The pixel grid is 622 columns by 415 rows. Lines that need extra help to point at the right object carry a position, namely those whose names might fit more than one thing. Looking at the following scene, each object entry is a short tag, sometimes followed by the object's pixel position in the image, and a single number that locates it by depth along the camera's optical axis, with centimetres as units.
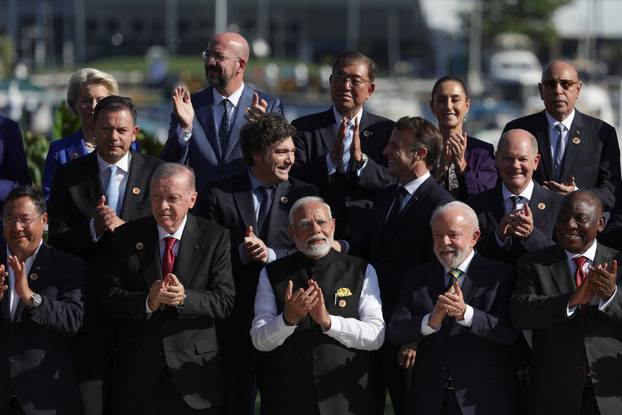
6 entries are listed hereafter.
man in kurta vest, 1351
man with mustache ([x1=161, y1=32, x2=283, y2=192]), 1609
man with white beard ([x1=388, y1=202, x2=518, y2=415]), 1317
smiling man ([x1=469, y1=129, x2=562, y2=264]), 1427
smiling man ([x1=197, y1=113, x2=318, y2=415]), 1473
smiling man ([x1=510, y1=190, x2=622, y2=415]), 1312
